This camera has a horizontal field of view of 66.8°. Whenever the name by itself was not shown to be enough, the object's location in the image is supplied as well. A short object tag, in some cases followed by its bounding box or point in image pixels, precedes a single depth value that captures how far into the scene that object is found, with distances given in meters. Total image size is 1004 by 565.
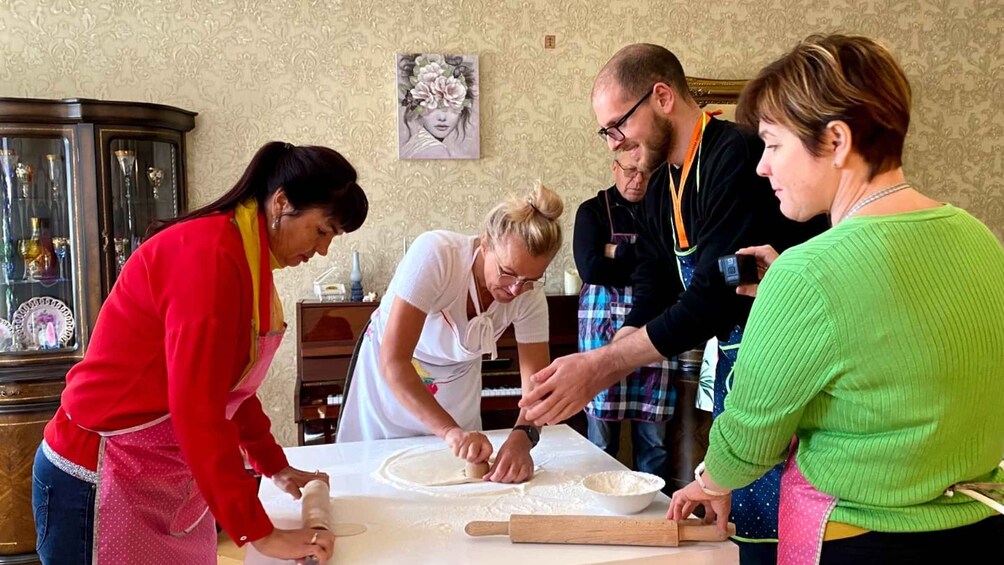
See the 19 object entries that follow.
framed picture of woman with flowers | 3.71
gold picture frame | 3.95
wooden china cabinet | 3.11
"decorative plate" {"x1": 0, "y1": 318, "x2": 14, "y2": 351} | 3.23
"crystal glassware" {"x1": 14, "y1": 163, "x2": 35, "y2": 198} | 3.19
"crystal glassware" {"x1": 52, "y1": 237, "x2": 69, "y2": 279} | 3.27
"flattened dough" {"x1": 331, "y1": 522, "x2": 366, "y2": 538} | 1.38
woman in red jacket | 1.21
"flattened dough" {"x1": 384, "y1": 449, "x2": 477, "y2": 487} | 1.67
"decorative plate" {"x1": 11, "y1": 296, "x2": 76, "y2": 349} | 3.26
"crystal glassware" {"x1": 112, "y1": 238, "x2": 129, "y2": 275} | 3.27
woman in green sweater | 0.98
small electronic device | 1.57
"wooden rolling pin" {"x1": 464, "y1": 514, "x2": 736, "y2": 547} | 1.30
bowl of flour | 1.45
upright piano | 3.34
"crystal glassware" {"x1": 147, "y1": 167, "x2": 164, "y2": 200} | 3.42
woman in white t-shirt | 1.95
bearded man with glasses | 1.67
